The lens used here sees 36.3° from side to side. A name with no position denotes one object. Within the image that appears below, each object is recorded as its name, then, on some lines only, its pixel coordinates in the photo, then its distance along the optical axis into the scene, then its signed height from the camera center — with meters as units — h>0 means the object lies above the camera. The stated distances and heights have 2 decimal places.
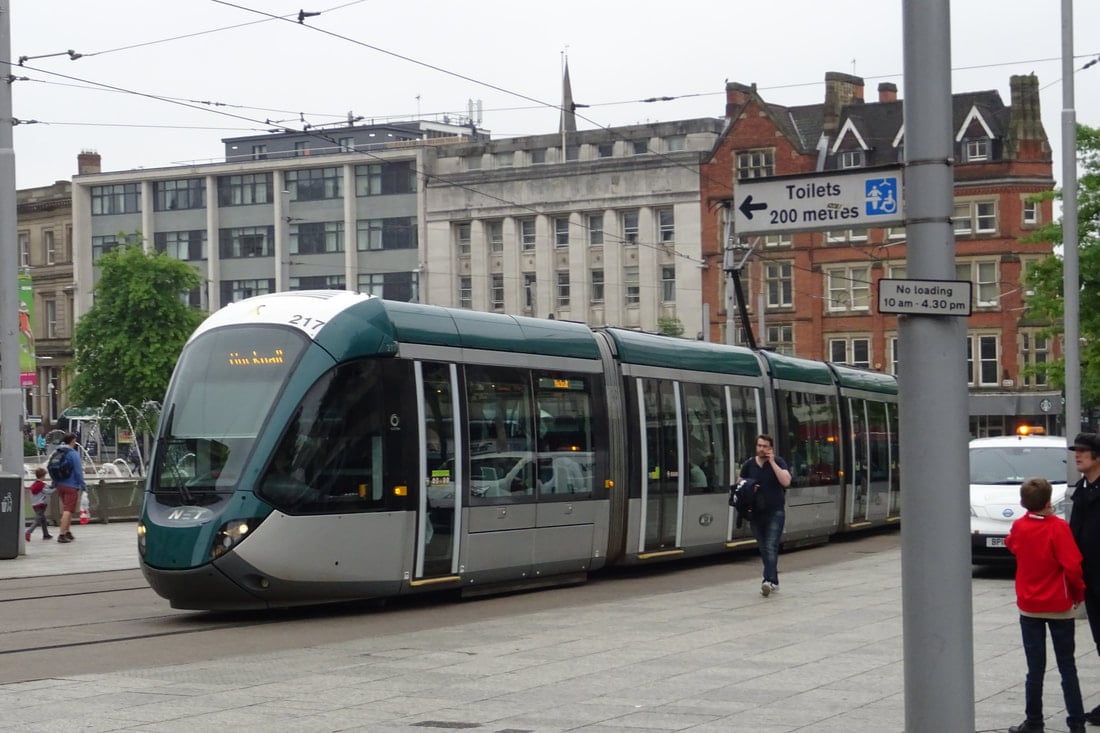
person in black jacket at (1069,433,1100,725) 9.55 -0.59
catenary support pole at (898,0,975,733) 7.02 -0.09
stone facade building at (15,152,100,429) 92.88 +8.81
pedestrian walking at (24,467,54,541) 27.75 -1.13
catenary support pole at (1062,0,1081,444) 23.59 +2.73
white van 19.69 -0.79
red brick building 70.88 +7.63
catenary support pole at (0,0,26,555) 23.86 +2.03
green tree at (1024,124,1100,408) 47.09 +4.21
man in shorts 26.78 -0.83
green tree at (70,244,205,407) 66.06 +4.42
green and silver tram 14.68 -0.26
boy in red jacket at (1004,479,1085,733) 9.10 -0.94
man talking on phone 17.55 -0.82
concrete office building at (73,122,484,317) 86.69 +11.62
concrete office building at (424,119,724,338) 78.81 +9.81
